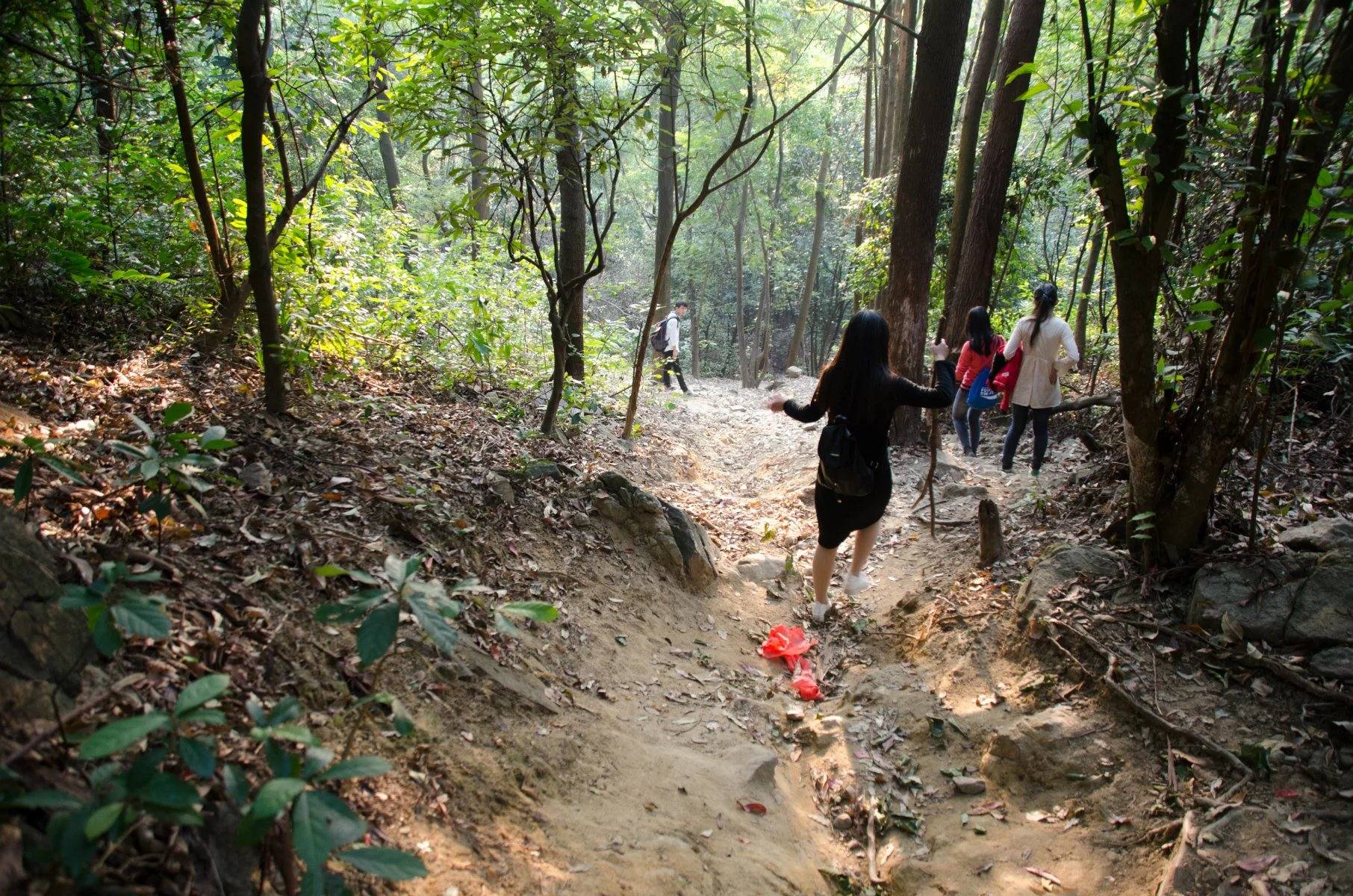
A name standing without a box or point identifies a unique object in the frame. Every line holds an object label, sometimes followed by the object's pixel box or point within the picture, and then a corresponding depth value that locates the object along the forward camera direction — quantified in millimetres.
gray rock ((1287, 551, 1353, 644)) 3355
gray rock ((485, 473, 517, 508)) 5000
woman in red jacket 7575
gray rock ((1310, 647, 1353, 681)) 3238
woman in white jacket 6684
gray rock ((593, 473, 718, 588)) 5684
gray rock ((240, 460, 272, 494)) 3613
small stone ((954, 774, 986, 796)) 3637
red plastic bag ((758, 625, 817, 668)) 5098
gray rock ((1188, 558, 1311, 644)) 3527
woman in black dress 4559
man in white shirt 13148
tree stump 5316
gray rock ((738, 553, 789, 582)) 6234
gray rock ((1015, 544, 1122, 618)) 4324
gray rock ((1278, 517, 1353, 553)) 3666
